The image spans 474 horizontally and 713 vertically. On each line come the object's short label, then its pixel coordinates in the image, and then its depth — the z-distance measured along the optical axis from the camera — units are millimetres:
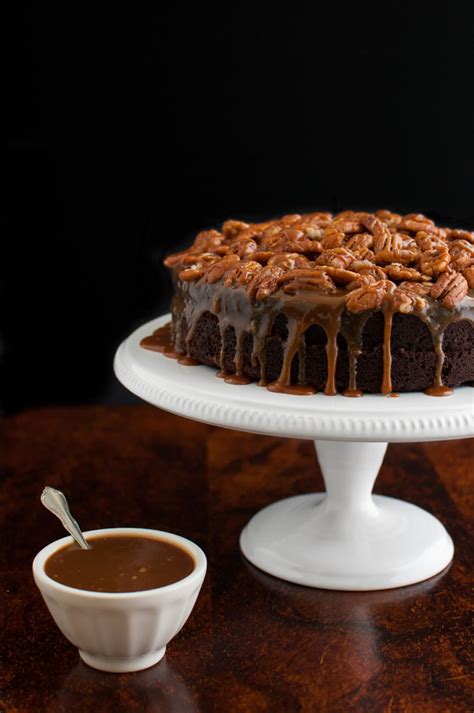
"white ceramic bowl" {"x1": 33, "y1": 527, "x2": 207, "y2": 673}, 996
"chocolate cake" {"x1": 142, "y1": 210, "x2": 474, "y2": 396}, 1076
